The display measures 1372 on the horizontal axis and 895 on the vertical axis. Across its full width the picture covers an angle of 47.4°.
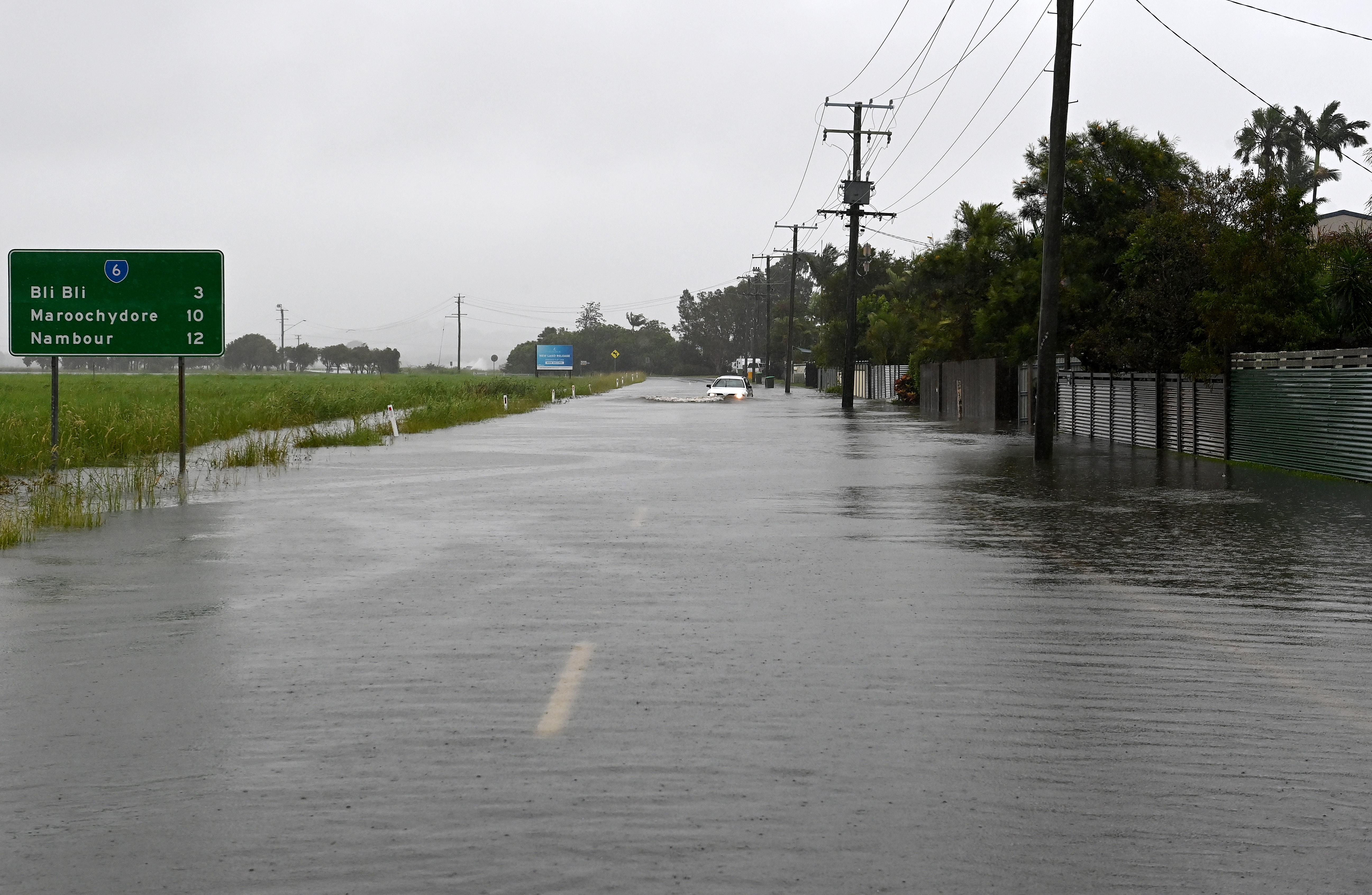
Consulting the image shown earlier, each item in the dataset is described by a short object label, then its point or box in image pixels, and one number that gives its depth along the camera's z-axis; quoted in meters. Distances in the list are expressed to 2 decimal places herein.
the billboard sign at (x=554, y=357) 152.62
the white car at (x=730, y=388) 76.88
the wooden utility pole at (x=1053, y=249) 25.78
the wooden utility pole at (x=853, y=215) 62.53
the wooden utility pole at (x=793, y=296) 100.81
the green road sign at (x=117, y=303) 22.88
